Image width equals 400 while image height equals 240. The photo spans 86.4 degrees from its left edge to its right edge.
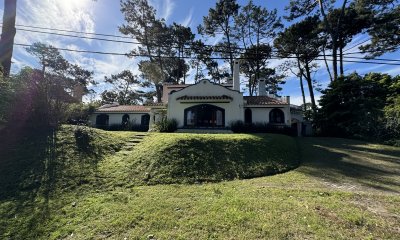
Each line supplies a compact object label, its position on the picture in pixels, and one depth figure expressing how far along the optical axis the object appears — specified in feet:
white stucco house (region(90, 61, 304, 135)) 62.59
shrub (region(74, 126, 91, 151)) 30.42
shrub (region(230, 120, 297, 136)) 60.49
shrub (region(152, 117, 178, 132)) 58.25
